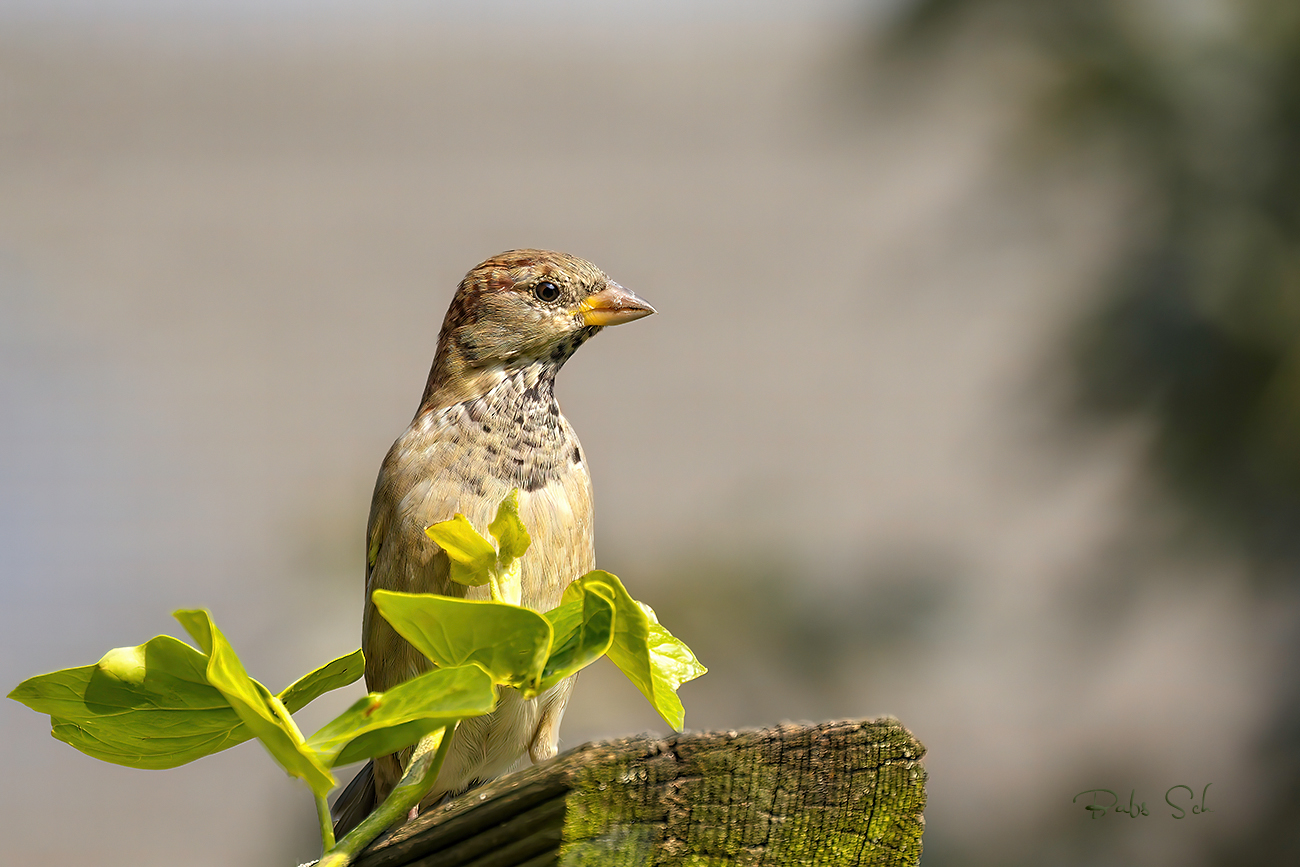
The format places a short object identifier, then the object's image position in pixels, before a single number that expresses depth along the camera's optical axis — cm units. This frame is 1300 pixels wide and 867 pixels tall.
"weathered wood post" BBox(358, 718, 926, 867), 305
